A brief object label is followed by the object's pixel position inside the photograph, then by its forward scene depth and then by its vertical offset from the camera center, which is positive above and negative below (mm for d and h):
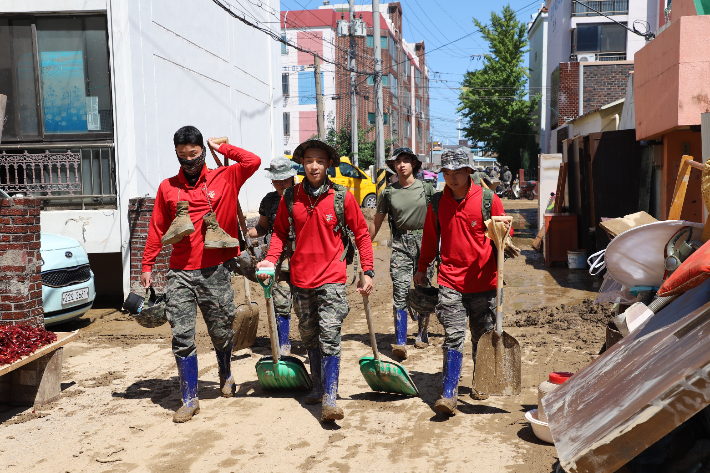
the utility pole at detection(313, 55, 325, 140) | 26141 +3123
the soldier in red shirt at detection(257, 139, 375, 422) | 4746 -586
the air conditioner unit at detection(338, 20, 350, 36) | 27928 +6488
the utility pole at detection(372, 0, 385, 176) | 21328 +2850
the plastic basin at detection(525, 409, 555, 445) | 4035 -1611
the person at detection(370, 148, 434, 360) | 6559 -483
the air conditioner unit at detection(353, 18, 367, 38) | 25739 +5972
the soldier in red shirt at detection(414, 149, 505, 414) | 4703 -660
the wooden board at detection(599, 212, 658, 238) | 4711 -375
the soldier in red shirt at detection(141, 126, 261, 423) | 4922 -502
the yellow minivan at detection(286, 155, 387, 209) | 23264 -158
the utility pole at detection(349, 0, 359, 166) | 25703 +4139
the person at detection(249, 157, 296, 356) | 6434 -532
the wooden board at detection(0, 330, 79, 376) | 4785 -1351
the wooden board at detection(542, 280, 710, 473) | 1899 -767
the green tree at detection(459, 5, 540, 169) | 45281 +5801
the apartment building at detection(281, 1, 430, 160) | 42719 +6770
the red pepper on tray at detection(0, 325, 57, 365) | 4945 -1267
